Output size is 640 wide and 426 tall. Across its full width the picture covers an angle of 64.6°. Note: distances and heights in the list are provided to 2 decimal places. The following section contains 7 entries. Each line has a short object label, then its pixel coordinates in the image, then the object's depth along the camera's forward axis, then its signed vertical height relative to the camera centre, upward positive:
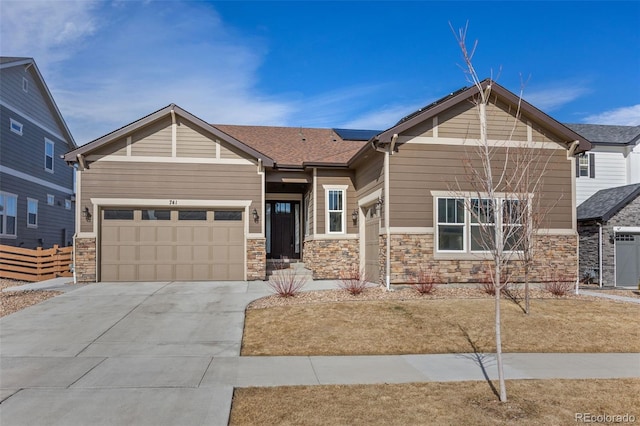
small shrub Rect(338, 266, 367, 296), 12.69 -1.52
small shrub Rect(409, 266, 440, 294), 13.30 -1.38
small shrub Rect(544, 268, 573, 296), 13.75 -1.56
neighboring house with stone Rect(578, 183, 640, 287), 17.86 -0.57
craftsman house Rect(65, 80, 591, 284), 13.95 +0.89
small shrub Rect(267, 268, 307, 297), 12.41 -1.56
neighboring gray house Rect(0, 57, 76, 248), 20.33 +2.95
